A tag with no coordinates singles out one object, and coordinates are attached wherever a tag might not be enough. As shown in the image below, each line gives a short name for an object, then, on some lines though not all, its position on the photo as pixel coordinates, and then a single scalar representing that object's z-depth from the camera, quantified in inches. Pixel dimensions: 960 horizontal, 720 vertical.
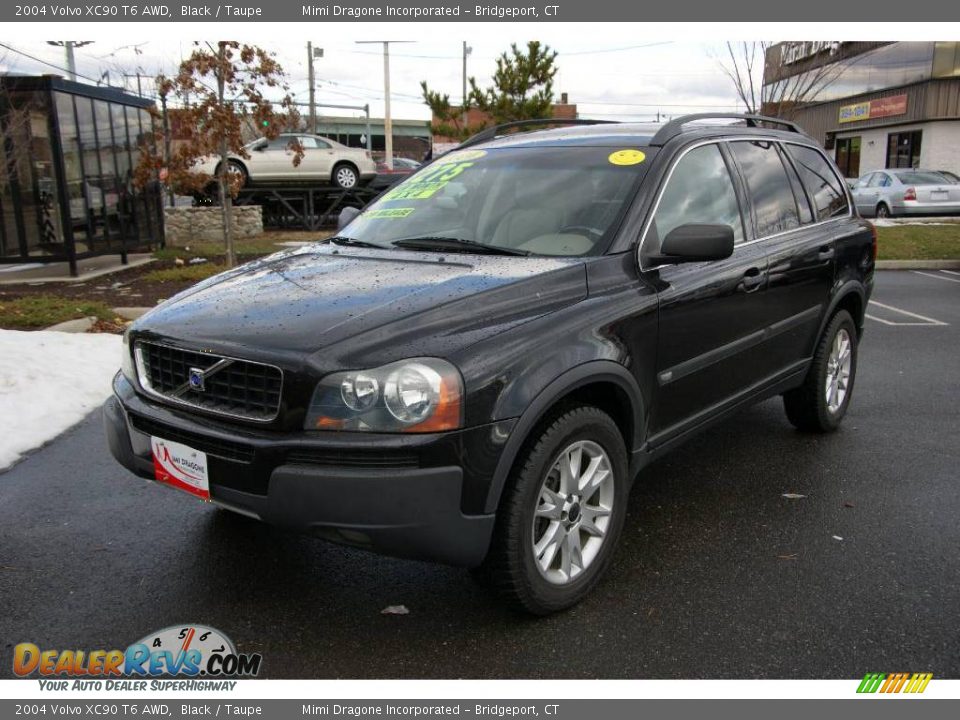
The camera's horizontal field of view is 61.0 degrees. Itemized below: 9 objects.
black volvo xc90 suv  100.3
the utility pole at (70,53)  1130.0
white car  813.9
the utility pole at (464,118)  832.3
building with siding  1138.7
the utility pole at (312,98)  1673.2
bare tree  788.6
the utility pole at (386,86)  1354.6
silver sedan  818.2
